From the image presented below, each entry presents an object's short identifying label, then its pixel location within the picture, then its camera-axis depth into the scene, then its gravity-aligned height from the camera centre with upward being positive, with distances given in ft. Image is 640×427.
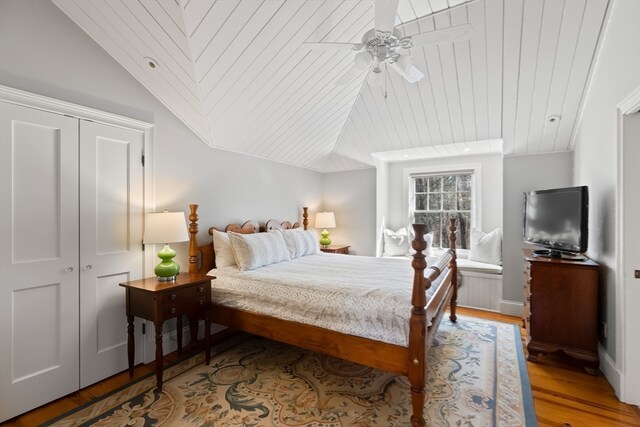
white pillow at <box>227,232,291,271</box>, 10.07 -1.36
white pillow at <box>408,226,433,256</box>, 16.58 -1.76
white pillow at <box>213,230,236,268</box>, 10.59 -1.39
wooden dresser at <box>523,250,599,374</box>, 8.59 -2.94
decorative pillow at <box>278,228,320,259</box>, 12.69 -1.35
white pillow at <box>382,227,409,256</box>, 17.35 -1.78
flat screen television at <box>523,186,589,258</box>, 8.88 -0.25
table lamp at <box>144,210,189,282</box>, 8.51 -0.68
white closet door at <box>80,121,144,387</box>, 7.93 -0.78
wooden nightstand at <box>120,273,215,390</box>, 7.66 -2.47
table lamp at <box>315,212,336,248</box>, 17.42 -0.61
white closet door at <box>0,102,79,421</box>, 6.67 -1.12
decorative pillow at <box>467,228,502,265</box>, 14.73 -1.78
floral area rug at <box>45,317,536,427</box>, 6.68 -4.65
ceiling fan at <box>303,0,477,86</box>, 6.27 +3.97
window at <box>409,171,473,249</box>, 16.56 +0.51
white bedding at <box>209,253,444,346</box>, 6.90 -2.21
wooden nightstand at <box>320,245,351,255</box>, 16.56 -2.13
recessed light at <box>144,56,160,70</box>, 8.23 +4.19
